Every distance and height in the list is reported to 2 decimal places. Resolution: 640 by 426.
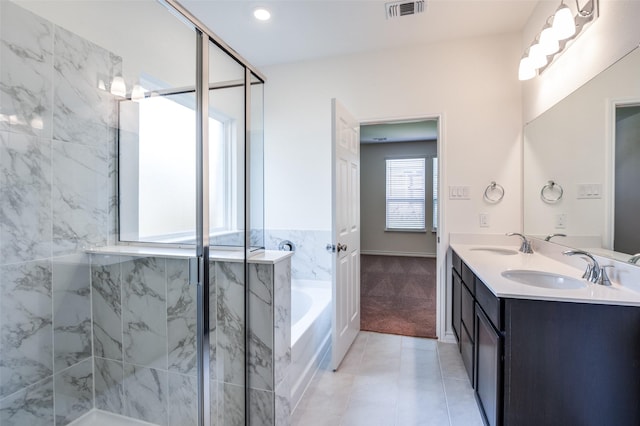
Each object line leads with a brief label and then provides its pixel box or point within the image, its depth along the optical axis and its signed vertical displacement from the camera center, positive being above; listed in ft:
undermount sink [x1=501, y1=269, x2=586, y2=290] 5.35 -1.24
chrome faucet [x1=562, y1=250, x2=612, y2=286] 4.83 -0.99
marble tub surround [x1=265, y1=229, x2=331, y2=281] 10.09 -1.46
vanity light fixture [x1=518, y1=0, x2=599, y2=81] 5.67 +3.48
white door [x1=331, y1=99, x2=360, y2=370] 7.53 -0.54
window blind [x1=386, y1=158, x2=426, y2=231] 21.50 +1.08
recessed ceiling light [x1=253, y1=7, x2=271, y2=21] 7.61 +4.84
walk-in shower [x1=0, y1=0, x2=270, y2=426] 4.72 -0.25
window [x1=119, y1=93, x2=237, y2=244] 5.37 +0.73
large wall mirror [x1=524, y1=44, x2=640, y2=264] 4.69 +0.83
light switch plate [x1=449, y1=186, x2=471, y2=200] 8.97 +0.49
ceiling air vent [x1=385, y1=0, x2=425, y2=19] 7.28 +4.80
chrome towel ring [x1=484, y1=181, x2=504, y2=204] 8.77 +0.47
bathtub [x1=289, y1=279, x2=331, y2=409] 6.43 -2.88
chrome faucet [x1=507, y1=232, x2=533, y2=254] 7.86 -0.91
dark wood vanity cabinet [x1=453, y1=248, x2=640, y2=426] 4.01 -2.04
